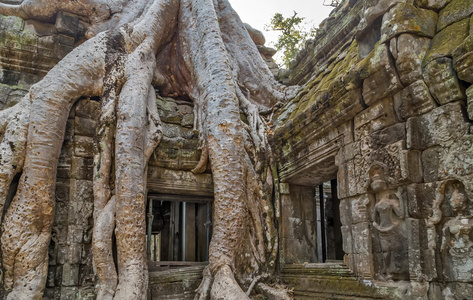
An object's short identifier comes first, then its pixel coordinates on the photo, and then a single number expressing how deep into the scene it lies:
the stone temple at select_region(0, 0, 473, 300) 2.55
